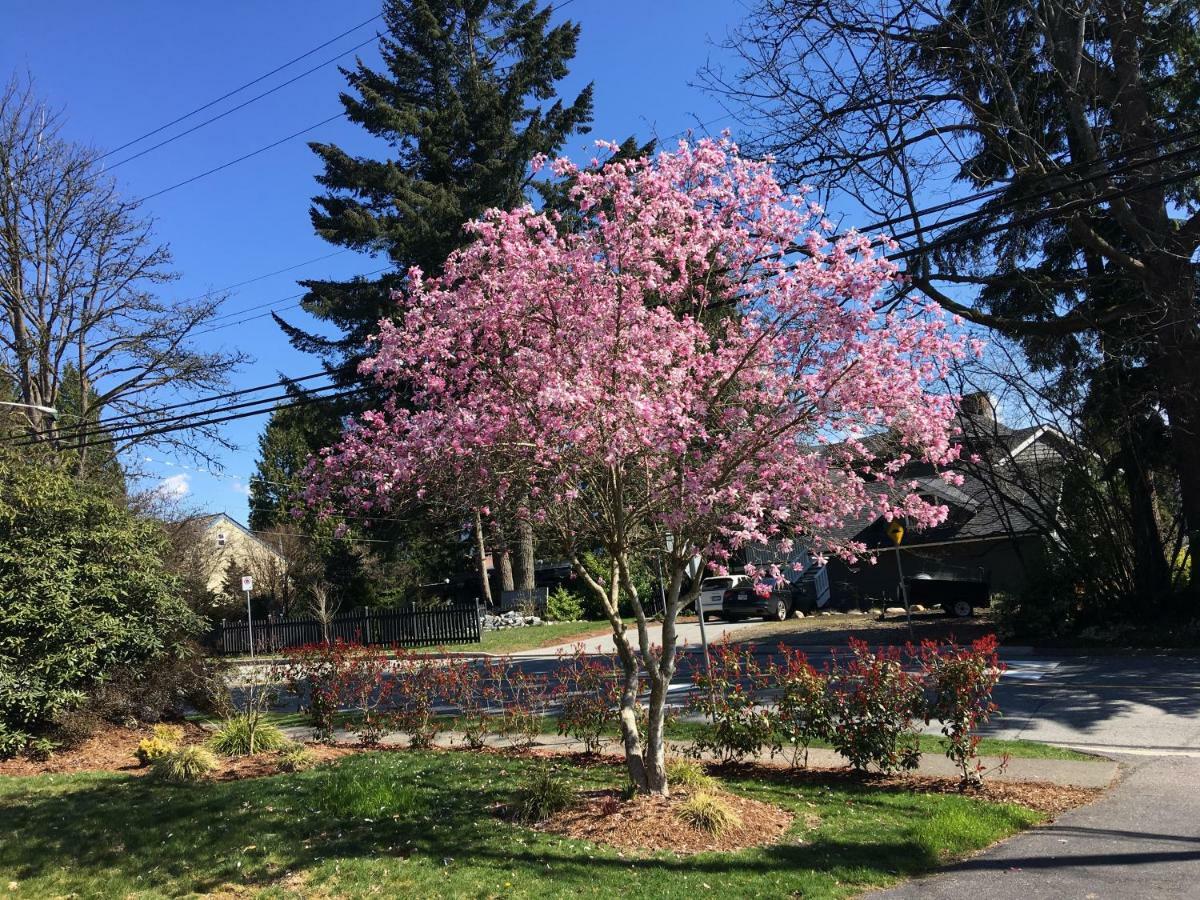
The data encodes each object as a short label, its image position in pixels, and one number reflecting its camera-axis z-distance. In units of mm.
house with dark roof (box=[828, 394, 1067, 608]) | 17516
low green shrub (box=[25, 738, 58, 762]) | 10188
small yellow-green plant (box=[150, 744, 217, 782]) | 8734
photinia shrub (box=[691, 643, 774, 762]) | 8094
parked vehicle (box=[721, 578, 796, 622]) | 27297
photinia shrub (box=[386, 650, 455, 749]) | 10148
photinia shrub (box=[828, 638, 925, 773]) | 7316
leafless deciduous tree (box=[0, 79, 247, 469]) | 21281
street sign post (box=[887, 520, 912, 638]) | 13294
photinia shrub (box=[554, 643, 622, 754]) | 8914
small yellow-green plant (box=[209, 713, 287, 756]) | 9711
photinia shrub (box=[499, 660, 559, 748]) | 9758
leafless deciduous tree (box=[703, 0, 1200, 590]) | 12812
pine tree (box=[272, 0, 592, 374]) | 25156
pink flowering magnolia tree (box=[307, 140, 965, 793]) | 6145
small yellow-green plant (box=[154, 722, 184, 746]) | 10352
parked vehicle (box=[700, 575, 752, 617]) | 28062
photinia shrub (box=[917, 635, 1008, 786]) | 7032
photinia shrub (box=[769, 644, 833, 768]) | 7641
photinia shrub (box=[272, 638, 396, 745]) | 10539
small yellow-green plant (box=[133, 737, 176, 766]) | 9773
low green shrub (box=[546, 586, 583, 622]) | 30094
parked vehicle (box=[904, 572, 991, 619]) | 22094
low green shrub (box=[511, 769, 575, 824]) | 6602
